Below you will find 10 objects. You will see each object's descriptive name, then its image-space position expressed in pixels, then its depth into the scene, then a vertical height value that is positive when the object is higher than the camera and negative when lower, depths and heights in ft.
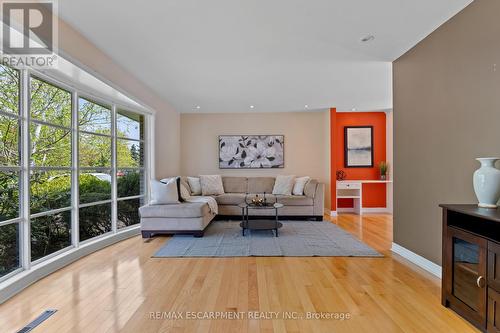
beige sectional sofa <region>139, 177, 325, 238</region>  13.55 -2.59
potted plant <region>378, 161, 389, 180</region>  20.83 -0.38
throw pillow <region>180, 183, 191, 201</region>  15.69 -1.80
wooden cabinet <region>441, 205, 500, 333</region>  5.47 -2.31
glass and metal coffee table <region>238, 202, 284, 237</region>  13.82 -3.26
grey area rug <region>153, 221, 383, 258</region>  10.86 -3.69
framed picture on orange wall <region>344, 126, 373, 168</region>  21.49 +1.50
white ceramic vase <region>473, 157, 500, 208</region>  6.23 -0.42
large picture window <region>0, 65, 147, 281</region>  8.06 -0.14
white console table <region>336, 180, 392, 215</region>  20.08 -2.03
